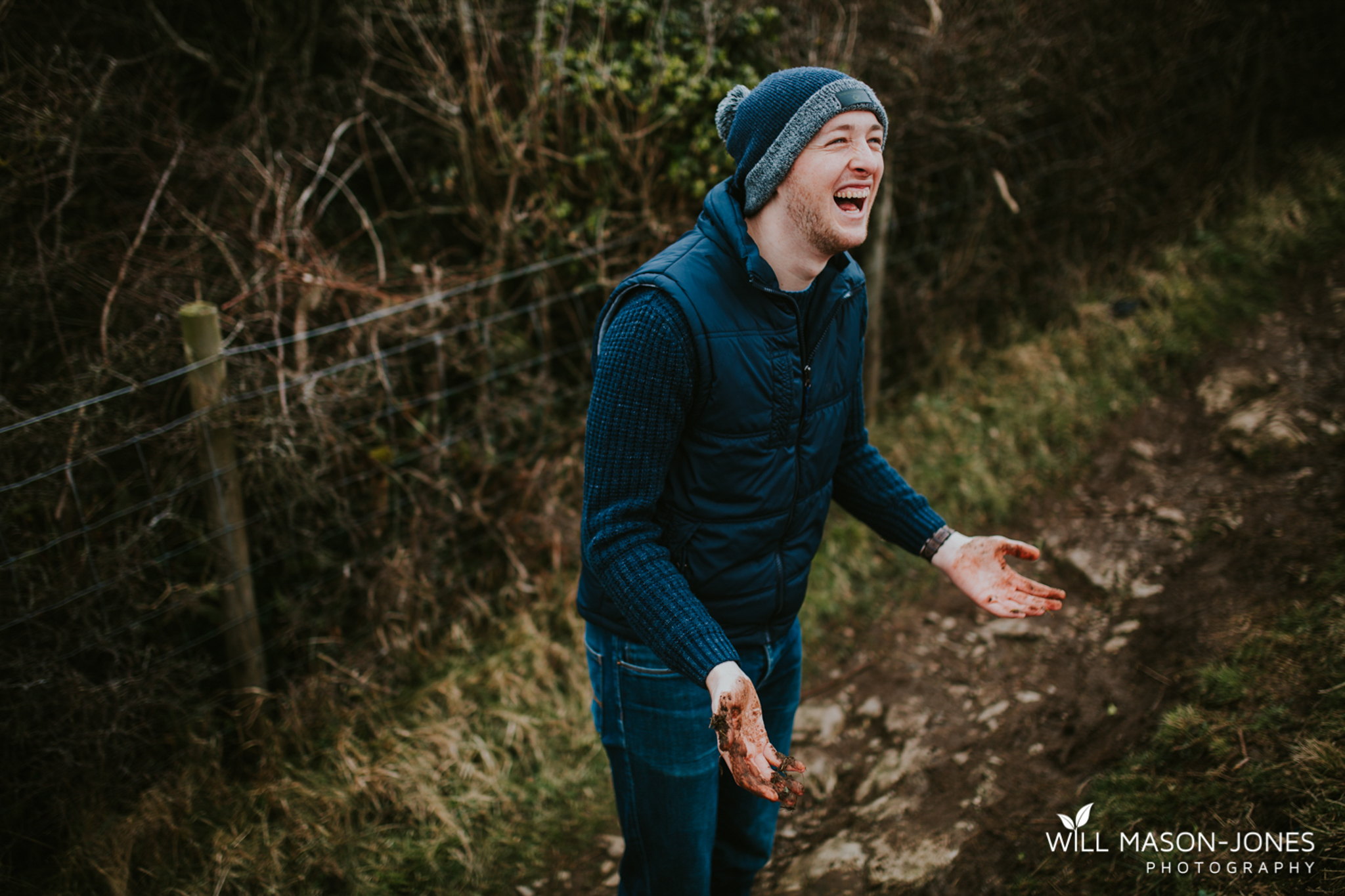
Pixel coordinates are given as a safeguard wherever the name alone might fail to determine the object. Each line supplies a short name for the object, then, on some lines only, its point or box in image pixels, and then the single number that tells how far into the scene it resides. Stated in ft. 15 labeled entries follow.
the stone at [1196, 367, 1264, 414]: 14.49
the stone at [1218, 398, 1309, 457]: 13.15
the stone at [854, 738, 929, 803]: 9.86
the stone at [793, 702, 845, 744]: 10.80
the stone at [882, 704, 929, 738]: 10.52
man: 5.21
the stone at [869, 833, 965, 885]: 8.50
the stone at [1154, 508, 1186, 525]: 12.69
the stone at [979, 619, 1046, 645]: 11.63
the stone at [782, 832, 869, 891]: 8.84
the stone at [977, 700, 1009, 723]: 10.44
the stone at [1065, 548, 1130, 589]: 12.05
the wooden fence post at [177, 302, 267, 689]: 9.39
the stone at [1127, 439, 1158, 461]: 14.14
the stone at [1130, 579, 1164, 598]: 11.59
